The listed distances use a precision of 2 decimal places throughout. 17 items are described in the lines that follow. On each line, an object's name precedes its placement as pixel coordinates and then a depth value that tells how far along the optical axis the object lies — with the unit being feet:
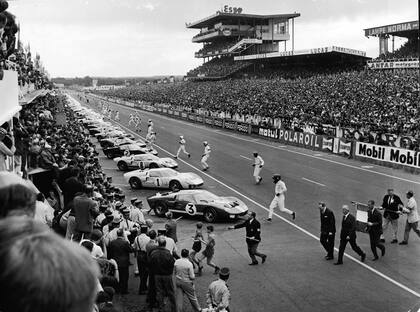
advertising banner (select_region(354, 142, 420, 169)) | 90.55
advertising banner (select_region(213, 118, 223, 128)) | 184.18
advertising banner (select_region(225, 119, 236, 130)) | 172.08
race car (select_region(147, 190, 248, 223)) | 58.75
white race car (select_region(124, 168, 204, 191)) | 76.13
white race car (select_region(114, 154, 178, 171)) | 93.91
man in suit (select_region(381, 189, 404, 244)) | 48.98
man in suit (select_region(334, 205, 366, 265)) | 42.37
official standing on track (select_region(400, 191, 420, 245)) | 47.00
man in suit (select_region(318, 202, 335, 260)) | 43.98
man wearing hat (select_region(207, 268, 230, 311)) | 27.73
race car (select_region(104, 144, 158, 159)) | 108.99
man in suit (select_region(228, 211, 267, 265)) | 43.04
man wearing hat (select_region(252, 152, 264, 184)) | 80.64
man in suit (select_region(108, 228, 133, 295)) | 33.71
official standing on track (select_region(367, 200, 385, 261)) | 43.96
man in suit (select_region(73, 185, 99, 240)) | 29.12
